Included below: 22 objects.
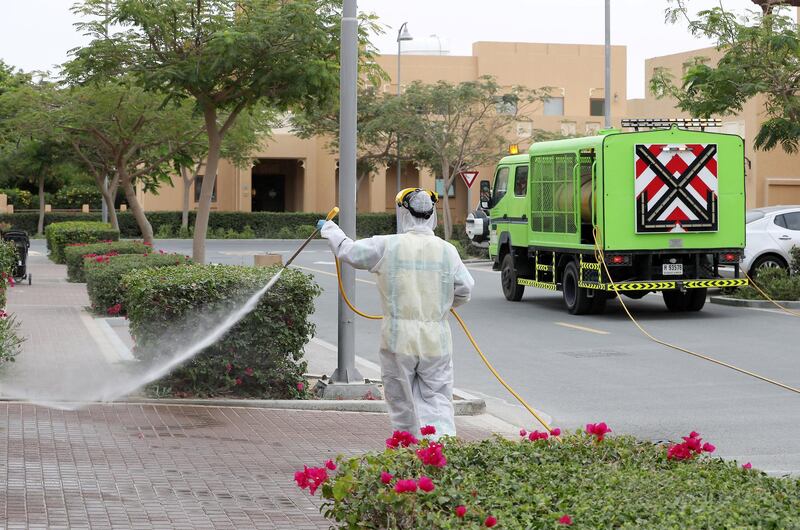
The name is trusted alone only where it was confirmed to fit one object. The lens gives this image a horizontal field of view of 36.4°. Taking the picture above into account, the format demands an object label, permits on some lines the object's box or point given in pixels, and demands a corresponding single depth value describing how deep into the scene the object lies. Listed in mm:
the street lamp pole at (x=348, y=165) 11258
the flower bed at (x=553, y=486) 4238
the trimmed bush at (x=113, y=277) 18578
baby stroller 26000
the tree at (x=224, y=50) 17719
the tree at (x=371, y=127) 47562
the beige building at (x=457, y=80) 59906
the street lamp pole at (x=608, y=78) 29898
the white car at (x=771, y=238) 24141
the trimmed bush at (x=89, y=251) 22969
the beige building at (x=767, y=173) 40844
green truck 18969
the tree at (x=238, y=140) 26344
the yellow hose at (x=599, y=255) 18494
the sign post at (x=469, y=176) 38719
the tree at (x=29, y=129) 29625
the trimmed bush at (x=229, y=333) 10570
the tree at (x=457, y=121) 45875
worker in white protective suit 6660
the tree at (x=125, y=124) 27719
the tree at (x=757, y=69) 20703
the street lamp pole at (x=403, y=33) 47372
